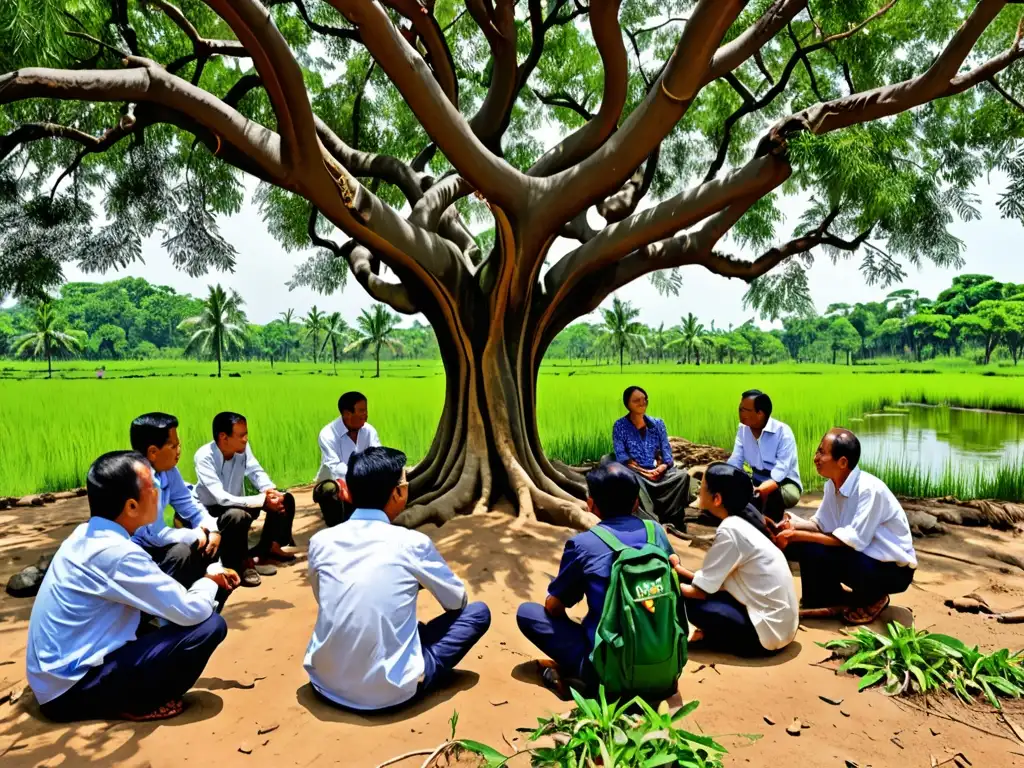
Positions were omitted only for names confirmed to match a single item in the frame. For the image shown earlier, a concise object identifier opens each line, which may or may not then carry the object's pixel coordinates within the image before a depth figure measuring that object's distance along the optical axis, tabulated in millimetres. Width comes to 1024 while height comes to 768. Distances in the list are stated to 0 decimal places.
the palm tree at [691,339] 61312
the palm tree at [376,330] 43656
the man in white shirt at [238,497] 4551
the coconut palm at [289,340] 87875
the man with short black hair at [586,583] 2770
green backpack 2633
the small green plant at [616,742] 2262
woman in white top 3154
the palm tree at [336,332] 57531
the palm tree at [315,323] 56312
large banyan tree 4074
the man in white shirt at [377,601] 2590
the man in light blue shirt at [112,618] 2467
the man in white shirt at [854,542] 3654
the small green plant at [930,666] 2918
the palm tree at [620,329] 47625
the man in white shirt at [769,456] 5422
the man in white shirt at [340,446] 5441
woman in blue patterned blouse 5922
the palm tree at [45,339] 44256
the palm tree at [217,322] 42156
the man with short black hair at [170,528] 3621
